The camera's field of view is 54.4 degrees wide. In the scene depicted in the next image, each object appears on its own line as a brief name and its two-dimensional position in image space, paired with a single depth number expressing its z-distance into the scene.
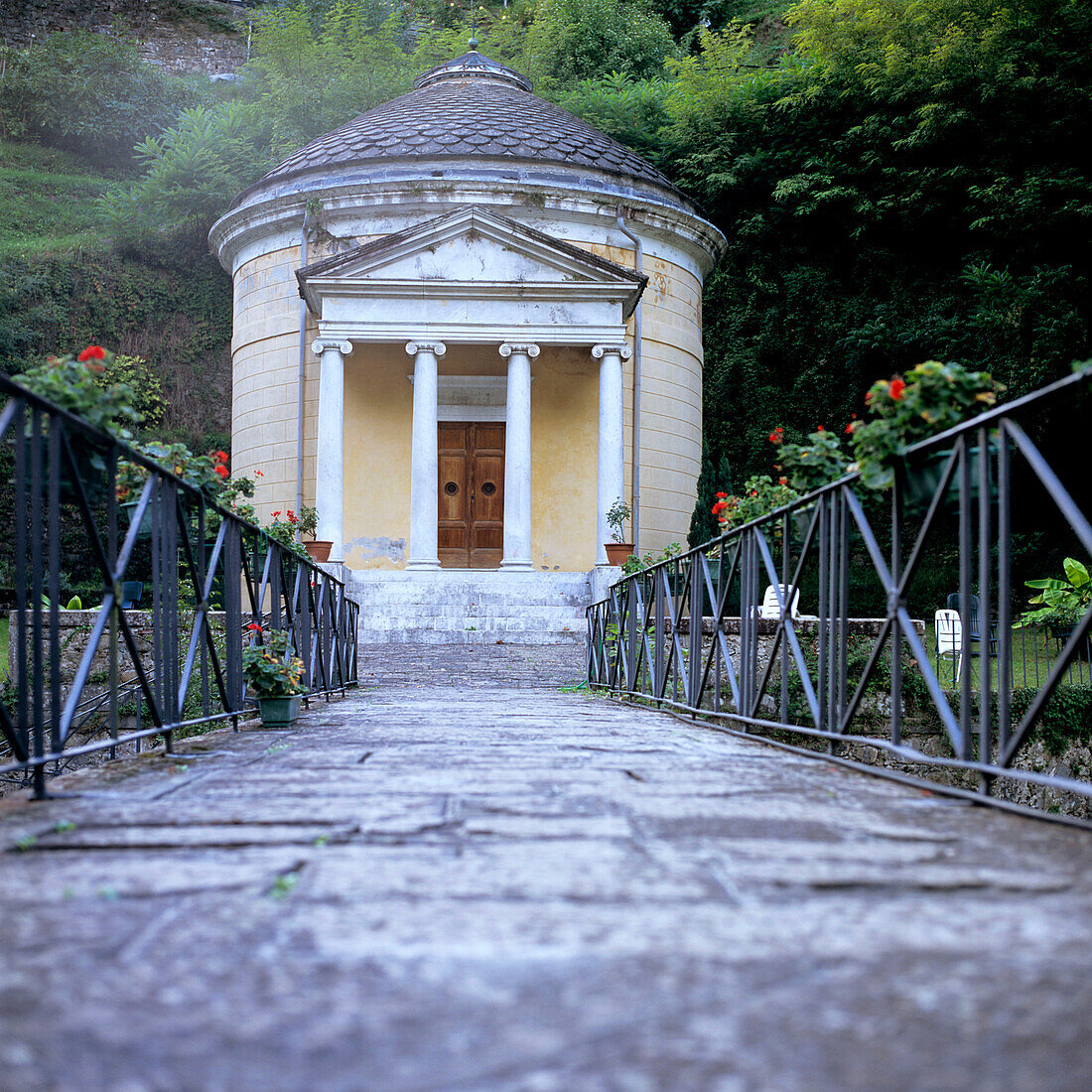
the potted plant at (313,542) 15.21
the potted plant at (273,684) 5.43
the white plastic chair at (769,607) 11.79
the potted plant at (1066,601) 11.25
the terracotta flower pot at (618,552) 15.27
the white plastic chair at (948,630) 11.71
